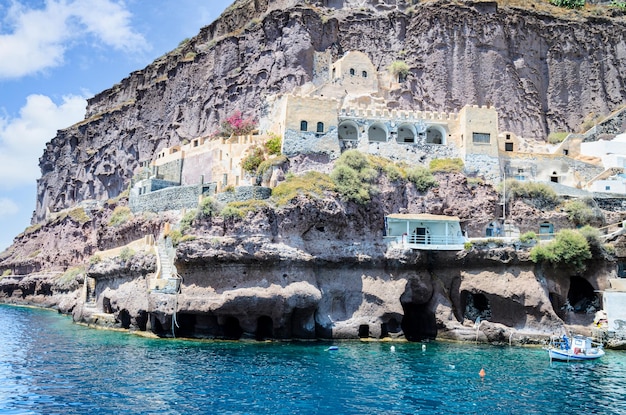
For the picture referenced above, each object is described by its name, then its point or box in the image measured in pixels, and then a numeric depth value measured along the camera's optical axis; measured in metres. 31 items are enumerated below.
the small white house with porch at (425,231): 43.72
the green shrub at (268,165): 46.00
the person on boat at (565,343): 36.28
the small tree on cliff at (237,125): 62.78
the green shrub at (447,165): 48.34
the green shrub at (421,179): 47.09
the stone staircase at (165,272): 41.34
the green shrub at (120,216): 55.38
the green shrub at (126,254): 48.20
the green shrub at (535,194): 47.72
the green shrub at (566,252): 41.75
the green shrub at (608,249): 42.91
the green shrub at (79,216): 97.07
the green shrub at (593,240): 42.72
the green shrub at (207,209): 41.75
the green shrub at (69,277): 79.81
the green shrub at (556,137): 66.75
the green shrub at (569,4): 78.44
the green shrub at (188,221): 42.06
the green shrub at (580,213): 46.31
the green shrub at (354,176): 43.62
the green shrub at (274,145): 48.03
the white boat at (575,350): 35.16
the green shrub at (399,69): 67.31
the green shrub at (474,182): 47.97
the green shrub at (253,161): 48.09
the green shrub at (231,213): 40.91
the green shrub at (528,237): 43.03
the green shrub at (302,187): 42.16
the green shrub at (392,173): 46.34
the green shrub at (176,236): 41.34
